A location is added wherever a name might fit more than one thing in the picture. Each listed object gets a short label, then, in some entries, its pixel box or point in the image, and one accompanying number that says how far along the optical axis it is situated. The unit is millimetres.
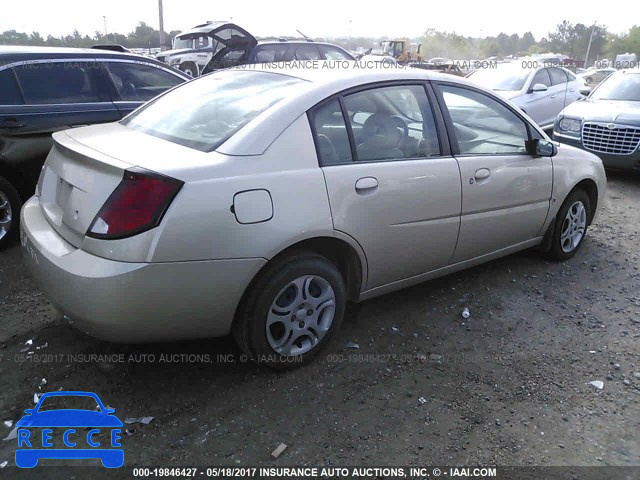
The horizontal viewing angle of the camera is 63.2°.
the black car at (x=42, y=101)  4289
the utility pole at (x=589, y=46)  63209
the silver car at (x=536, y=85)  10047
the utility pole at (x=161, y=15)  27162
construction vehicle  30433
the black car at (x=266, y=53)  11859
